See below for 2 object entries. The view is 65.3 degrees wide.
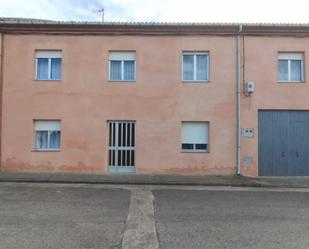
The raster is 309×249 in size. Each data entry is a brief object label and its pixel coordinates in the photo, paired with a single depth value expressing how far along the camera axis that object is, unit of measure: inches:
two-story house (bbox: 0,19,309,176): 410.3
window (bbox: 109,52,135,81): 421.1
